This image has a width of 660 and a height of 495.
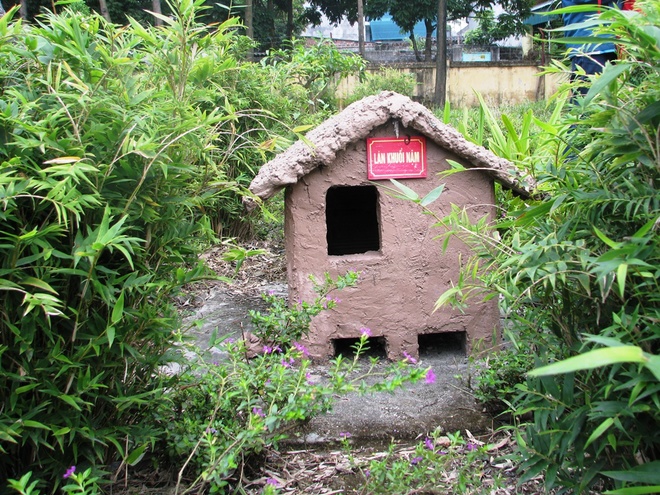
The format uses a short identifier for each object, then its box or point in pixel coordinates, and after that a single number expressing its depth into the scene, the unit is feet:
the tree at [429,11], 87.86
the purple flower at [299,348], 9.37
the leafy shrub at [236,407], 7.50
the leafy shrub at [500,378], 10.72
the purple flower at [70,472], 6.56
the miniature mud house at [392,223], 12.66
